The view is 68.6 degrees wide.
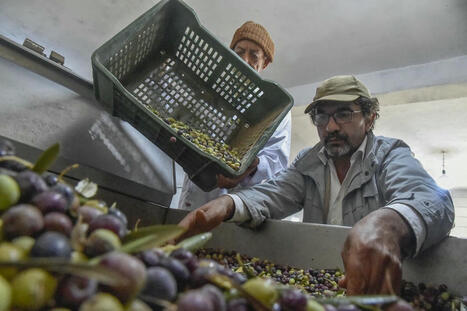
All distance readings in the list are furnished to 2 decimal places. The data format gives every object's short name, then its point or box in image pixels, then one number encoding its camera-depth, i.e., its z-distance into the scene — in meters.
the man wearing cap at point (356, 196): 1.00
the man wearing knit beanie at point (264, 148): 2.28
